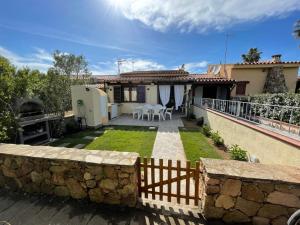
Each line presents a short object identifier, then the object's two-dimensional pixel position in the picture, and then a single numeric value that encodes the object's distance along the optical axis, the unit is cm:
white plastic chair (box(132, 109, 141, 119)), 1318
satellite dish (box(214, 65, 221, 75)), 1815
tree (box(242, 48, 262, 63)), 2748
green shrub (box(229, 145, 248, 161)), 504
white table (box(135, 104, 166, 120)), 1253
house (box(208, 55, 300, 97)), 1493
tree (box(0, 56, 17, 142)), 539
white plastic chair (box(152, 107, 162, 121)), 1242
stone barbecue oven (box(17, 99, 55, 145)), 660
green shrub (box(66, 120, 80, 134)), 905
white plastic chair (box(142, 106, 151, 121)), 1269
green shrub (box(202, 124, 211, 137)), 841
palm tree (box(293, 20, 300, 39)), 1187
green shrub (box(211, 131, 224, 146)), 699
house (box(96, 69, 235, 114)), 1364
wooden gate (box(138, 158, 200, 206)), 300
